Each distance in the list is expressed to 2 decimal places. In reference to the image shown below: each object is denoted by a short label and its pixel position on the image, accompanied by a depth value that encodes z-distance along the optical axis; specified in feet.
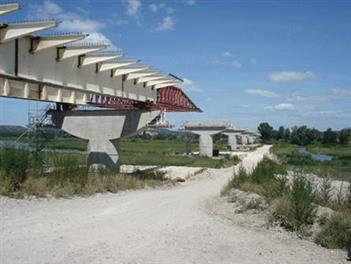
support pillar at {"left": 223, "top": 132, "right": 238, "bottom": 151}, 321.60
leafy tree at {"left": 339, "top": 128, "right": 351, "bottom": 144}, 526.98
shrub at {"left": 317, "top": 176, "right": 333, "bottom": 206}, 42.15
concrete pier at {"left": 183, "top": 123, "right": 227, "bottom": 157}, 220.23
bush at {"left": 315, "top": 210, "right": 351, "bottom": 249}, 31.35
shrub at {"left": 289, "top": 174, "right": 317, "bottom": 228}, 36.09
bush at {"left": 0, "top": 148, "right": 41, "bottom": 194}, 50.75
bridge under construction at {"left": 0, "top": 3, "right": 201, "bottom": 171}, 51.93
